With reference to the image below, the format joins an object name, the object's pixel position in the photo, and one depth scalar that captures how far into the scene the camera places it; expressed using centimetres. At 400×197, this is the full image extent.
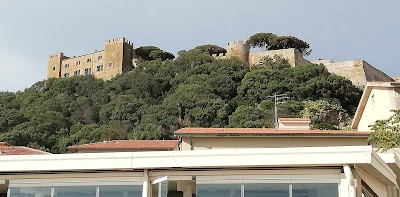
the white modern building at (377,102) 2050
